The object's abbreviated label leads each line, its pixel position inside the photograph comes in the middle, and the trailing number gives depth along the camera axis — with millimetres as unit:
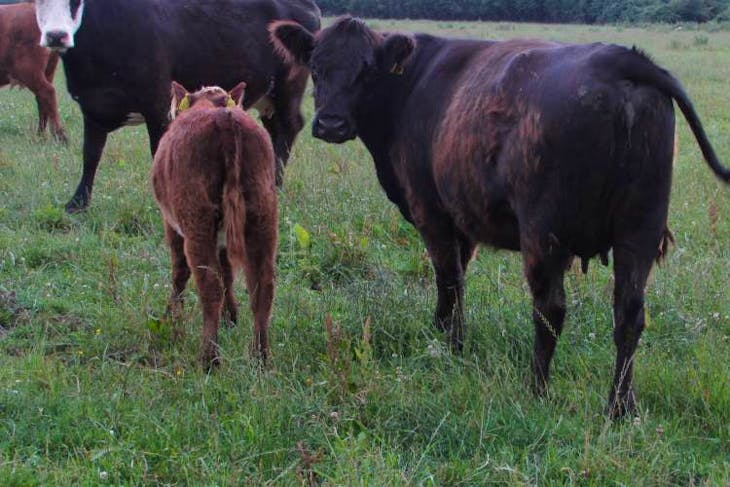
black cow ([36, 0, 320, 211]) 7922
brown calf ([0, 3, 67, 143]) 12133
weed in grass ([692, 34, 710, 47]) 31616
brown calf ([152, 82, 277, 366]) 4496
